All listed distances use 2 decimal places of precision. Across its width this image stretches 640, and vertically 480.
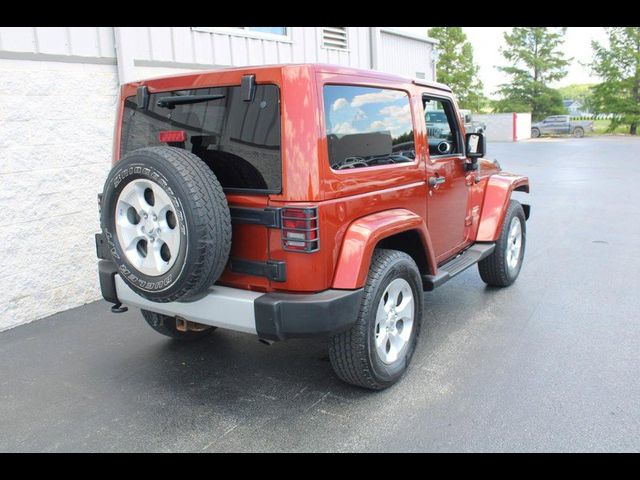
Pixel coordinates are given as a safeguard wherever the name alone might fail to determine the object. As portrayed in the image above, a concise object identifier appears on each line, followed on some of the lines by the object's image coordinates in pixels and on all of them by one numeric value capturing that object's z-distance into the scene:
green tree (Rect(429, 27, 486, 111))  40.59
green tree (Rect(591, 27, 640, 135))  37.22
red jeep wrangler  2.94
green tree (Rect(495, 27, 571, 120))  41.50
